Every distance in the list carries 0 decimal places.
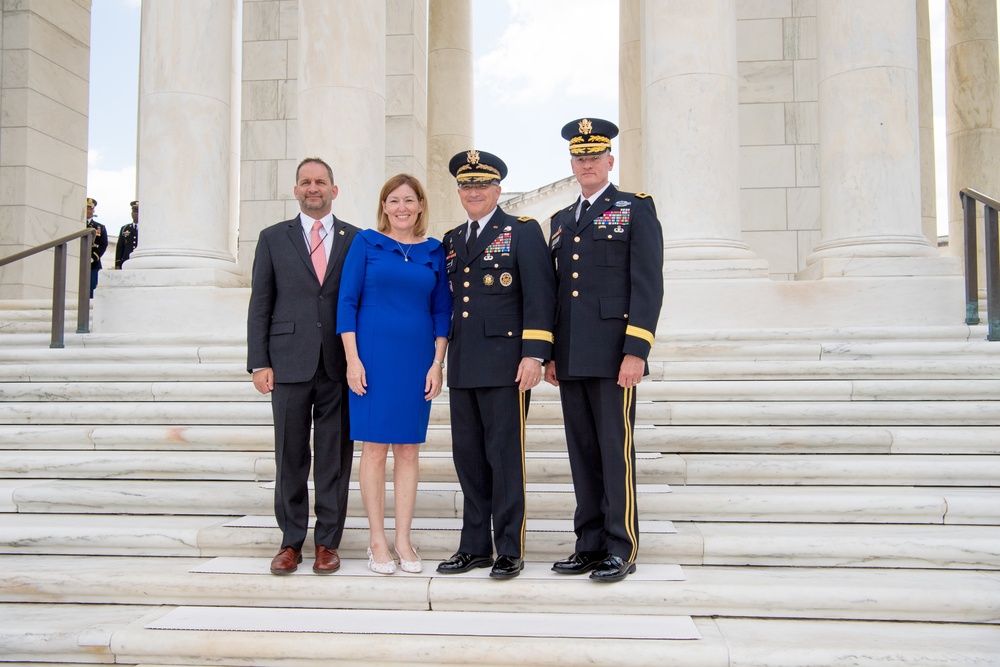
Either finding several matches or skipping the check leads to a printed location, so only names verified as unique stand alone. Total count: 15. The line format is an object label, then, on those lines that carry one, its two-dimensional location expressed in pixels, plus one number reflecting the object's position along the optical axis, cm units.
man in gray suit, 596
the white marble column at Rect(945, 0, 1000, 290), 1827
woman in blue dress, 577
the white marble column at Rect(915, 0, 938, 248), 1686
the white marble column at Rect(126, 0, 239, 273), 1181
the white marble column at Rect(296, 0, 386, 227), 1235
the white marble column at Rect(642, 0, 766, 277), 1113
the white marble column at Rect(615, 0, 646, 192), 1719
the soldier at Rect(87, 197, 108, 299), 1709
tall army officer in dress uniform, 563
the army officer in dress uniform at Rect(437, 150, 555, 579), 571
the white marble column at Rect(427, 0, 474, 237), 1995
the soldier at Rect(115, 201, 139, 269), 1639
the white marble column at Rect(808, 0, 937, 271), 1113
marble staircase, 498
